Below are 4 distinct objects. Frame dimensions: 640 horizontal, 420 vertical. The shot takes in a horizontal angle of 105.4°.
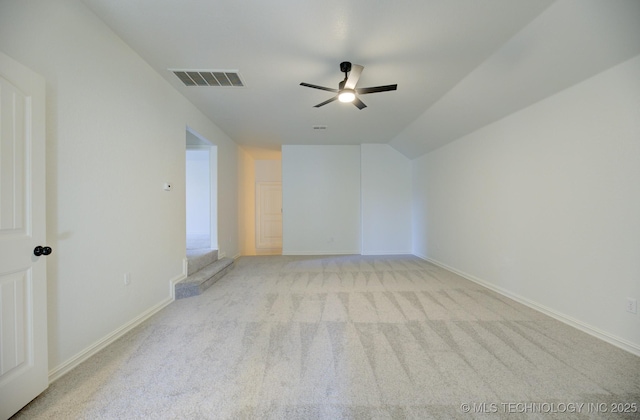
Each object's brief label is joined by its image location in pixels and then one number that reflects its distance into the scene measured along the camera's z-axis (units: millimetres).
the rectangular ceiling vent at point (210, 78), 2775
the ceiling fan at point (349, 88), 2457
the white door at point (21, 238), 1311
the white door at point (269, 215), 7512
